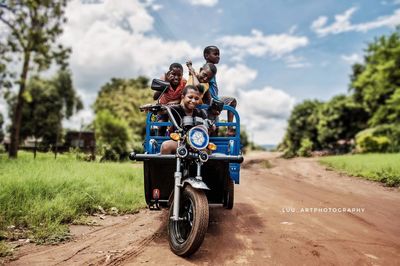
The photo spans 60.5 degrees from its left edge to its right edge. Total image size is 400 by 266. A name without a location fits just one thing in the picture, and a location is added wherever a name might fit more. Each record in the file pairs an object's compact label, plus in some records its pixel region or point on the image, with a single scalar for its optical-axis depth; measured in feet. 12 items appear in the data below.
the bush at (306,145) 82.29
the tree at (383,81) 82.02
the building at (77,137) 131.54
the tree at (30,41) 42.29
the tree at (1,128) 166.46
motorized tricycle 11.39
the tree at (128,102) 115.85
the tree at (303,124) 115.44
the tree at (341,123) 100.83
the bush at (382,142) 67.87
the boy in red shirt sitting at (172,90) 15.83
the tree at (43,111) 123.03
